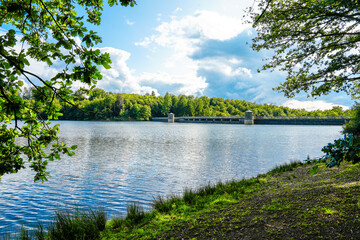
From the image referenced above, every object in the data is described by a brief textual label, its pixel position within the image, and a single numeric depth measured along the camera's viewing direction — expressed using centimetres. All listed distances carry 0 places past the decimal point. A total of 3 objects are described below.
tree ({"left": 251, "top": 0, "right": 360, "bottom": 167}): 927
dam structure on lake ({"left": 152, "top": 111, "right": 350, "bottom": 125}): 12181
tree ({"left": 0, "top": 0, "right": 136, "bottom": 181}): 361
